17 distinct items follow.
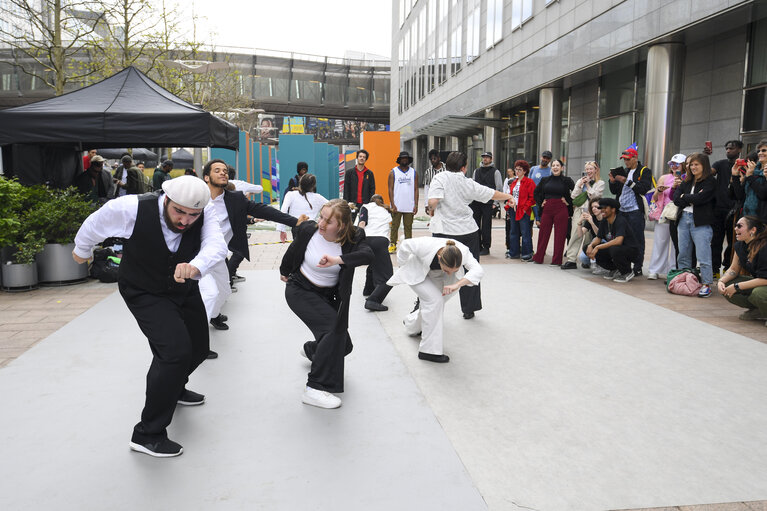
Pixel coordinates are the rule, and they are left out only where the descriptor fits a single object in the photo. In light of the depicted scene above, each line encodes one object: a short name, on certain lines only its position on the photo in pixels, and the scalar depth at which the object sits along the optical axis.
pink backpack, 7.84
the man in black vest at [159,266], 3.29
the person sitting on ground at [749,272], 6.17
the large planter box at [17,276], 8.02
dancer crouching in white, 5.14
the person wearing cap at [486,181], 10.97
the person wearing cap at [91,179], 11.01
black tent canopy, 8.45
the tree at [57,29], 13.66
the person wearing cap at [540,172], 11.05
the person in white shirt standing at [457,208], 6.75
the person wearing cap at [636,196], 8.85
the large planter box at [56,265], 8.44
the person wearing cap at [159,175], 16.03
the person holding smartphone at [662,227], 8.80
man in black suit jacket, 5.45
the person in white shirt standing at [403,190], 11.62
